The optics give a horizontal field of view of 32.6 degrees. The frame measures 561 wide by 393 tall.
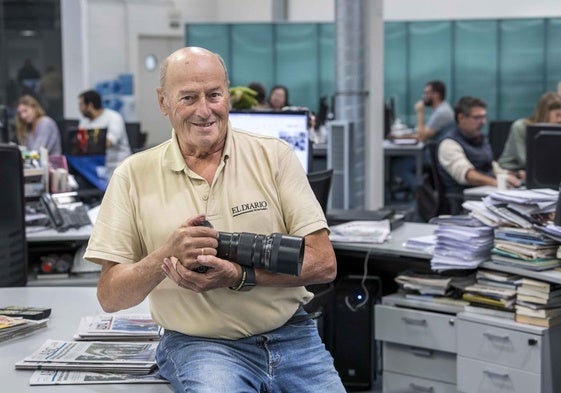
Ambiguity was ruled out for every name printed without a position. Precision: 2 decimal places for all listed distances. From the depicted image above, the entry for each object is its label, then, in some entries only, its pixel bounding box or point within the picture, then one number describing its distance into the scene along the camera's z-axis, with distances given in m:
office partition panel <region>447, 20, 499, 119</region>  12.12
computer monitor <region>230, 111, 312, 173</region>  4.56
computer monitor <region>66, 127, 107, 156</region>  7.97
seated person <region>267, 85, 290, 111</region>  10.25
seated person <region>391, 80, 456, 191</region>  9.80
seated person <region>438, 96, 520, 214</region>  6.21
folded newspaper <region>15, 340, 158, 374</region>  2.26
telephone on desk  4.59
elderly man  2.23
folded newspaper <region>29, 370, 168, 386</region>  2.19
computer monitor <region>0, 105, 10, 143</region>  7.05
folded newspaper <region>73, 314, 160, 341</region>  2.50
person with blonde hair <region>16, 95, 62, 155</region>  8.34
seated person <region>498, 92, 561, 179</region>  6.24
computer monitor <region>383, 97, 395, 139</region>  10.45
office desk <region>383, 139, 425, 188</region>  9.94
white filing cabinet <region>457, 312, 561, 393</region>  3.68
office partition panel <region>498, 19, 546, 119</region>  11.89
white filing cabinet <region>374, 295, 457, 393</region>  4.00
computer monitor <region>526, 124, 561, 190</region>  4.50
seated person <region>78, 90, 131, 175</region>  8.87
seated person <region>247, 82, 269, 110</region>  7.47
